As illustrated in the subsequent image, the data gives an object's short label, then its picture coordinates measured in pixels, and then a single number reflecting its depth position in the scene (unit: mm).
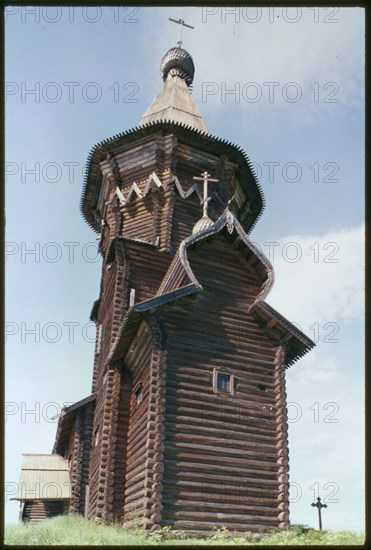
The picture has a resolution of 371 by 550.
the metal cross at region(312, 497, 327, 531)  18656
